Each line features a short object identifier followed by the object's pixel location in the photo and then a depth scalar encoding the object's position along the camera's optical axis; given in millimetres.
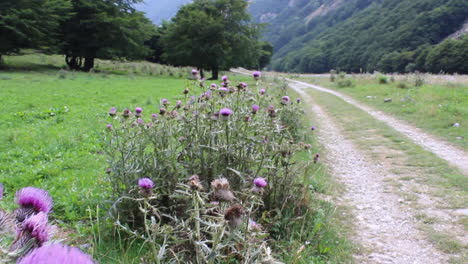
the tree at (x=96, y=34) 29391
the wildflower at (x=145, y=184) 2002
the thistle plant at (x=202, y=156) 3010
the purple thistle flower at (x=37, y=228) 881
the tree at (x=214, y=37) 31969
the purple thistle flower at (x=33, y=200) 1118
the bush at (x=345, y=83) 23086
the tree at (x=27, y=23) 22203
